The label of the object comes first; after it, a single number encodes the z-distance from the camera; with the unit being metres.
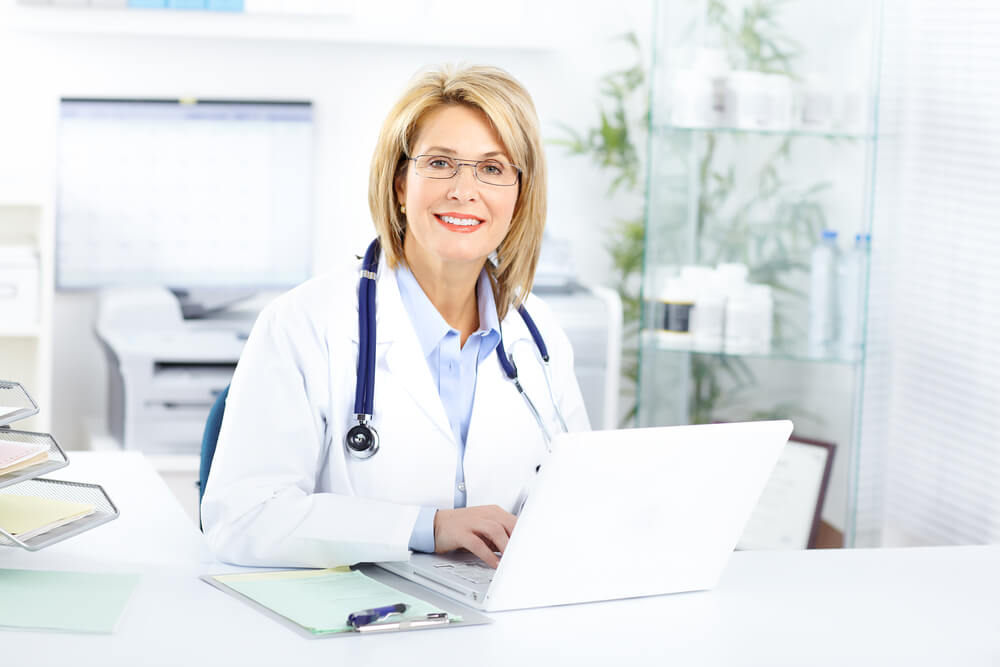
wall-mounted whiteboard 3.67
